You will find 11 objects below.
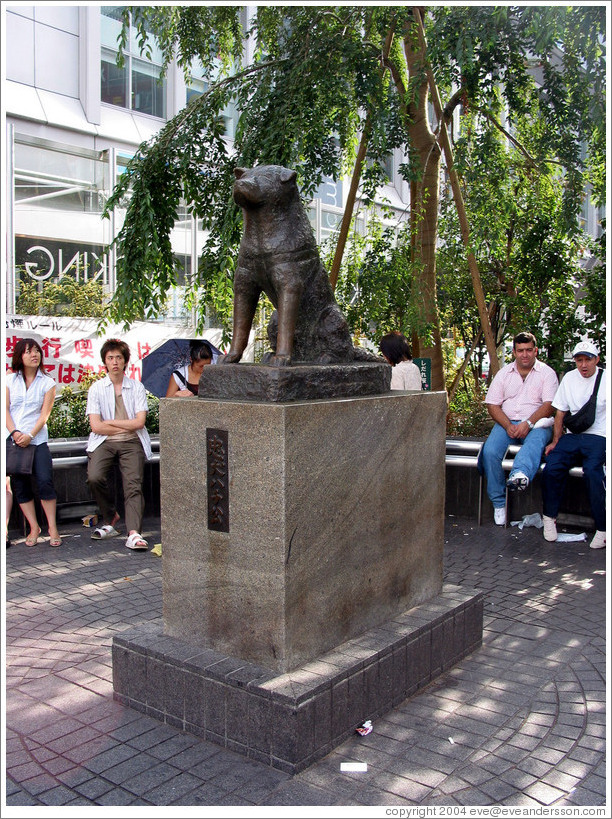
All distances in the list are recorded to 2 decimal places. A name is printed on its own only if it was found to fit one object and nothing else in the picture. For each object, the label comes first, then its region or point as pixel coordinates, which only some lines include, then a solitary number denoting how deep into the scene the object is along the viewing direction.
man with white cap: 6.79
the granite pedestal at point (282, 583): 3.36
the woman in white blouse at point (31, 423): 6.88
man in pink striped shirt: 7.39
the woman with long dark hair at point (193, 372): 7.64
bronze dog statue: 3.86
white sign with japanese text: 11.41
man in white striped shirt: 7.11
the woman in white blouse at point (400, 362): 7.38
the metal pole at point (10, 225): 16.31
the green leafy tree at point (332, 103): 7.24
